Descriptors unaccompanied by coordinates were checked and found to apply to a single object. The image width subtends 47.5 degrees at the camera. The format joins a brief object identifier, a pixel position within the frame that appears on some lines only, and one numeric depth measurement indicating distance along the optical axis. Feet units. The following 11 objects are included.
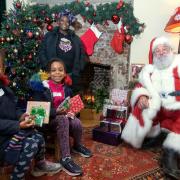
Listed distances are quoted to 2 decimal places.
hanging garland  9.23
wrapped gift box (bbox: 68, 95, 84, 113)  6.54
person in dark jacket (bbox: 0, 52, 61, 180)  4.74
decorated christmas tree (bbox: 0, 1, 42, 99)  10.06
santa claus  6.72
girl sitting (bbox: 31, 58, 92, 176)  6.07
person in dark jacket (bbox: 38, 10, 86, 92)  9.60
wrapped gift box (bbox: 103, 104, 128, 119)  8.14
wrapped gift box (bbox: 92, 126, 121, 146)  7.54
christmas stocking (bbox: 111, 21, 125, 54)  9.47
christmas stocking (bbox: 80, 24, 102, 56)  10.20
